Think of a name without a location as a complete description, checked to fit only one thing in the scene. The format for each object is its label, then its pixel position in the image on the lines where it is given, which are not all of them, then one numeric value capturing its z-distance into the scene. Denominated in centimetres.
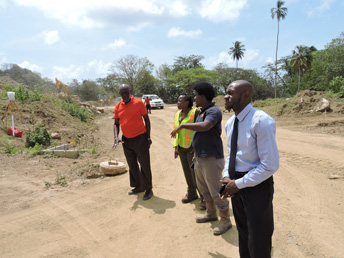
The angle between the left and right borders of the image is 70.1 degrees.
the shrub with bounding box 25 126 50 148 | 873
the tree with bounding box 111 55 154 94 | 4248
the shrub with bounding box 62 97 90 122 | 1520
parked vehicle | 2406
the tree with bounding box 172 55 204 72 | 4262
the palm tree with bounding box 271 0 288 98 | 3711
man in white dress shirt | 173
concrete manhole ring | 584
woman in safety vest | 362
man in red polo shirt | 427
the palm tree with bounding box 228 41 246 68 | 4800
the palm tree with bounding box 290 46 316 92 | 3194
